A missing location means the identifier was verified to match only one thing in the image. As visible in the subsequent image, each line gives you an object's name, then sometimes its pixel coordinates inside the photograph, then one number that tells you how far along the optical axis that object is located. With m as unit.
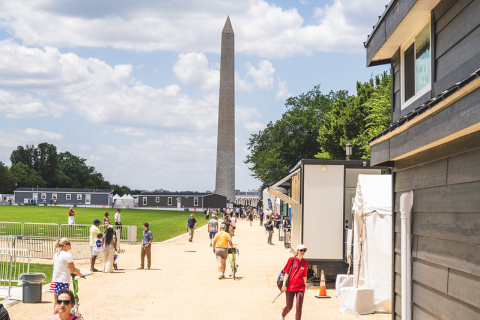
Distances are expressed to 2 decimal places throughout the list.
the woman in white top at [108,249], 18.39
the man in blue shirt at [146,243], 19.20
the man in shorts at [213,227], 26.95
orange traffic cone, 14.22
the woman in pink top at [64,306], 5.64
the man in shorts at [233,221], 38.50
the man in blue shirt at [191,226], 31.48
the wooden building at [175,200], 97.99
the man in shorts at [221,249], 17.47
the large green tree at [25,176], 143.38
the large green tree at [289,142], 71.06
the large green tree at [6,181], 131.75
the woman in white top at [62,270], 10.28
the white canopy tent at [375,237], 12.55
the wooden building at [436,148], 5.55
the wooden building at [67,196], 105.19
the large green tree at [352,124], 43.95
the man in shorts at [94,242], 18.80
